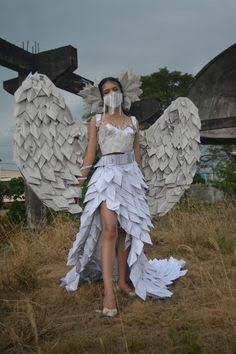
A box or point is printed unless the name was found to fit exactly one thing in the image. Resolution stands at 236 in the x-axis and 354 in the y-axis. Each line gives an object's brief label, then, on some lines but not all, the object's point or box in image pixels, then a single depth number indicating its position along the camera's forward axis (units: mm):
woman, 4039
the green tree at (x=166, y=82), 23406
